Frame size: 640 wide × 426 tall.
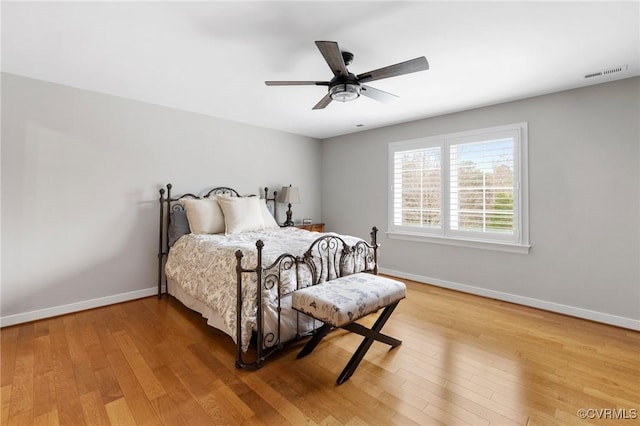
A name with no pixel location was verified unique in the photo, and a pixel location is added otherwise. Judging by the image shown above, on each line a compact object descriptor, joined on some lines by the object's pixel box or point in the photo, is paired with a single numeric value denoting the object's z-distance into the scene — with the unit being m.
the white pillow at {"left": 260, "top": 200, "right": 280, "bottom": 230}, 3.96
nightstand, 4.91
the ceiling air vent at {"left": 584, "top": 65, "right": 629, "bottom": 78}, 2.54
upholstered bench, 1.90
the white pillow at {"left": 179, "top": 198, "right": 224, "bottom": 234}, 3.40
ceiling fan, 1.89
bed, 2.12
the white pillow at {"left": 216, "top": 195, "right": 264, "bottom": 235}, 3.48
